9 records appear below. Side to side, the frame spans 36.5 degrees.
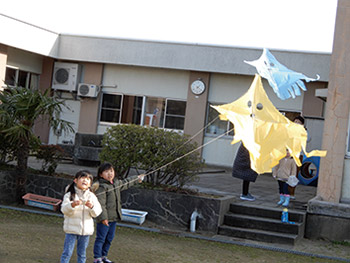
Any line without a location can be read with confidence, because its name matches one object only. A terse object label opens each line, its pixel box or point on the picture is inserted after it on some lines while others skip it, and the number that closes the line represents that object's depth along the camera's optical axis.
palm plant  9.50
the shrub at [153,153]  9.42
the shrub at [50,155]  10.43
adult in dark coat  9.94
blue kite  6.74
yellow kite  5.61
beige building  17.78
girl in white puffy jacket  5.61
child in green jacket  6.29
